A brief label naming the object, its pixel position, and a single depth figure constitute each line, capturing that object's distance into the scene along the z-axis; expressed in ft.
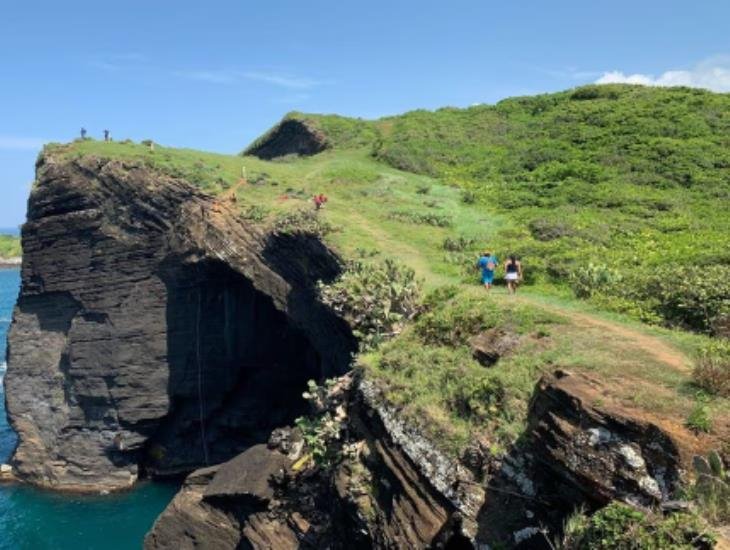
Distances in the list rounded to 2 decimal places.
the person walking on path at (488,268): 81.05
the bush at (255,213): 115.85
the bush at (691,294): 63.93
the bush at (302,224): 104.27
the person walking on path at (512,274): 79.87
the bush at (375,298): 75.87
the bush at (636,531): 28.71
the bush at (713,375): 41.47
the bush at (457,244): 103.48
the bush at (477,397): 51.06
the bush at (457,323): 64.34
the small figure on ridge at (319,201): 115.34
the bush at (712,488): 30.71
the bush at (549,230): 107.14
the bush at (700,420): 37.19
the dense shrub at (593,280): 75.25
